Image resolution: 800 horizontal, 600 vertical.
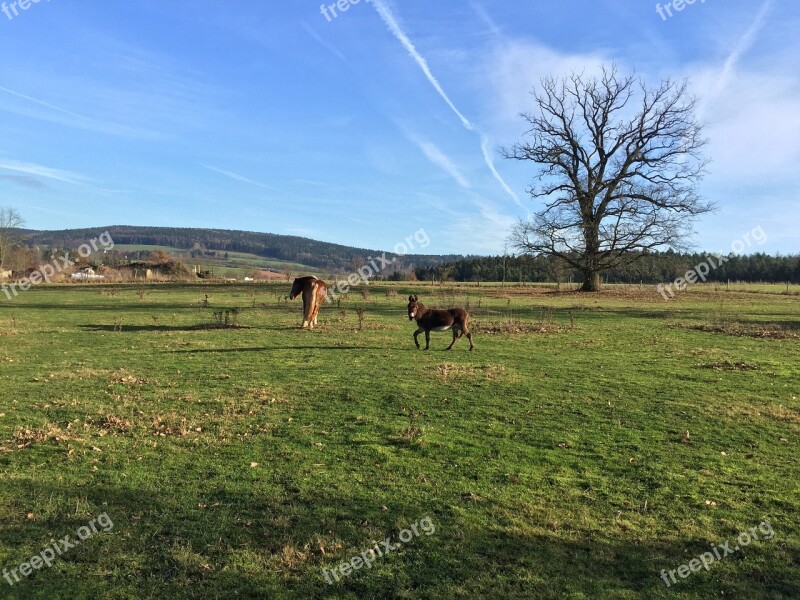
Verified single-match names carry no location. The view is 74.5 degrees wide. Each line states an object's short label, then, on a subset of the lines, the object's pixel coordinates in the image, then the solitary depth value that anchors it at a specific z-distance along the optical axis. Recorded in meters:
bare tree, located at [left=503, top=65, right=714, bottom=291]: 45.59
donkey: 15.13
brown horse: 21.17
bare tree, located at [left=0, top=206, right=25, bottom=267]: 83.00
